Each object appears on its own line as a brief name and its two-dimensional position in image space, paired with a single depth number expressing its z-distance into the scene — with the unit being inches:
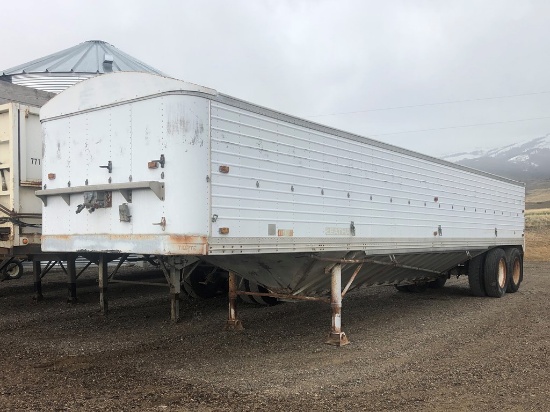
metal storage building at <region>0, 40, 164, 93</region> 775.1
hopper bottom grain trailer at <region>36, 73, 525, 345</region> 228.2
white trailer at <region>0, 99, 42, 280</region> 356.8
